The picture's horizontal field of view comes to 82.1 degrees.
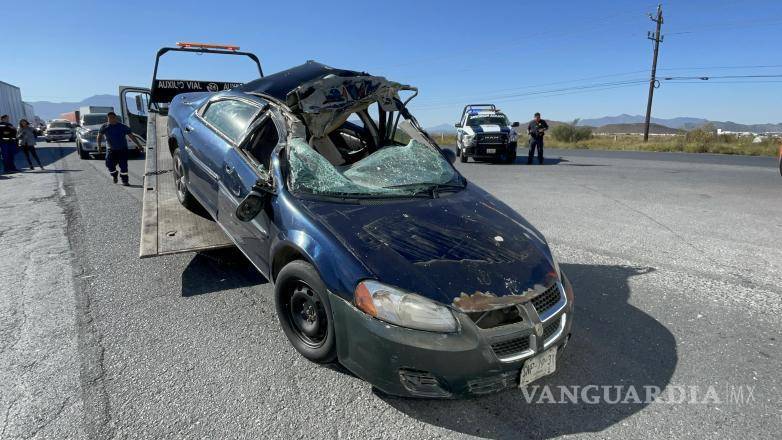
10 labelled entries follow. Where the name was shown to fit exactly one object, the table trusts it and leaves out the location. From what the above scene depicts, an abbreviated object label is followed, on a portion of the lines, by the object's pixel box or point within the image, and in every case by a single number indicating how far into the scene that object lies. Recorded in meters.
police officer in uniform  14.60
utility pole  32.36
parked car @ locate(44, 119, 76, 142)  31.53
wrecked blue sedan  2.21
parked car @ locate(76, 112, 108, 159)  15.41
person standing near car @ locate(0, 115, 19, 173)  12.89
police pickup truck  15.14
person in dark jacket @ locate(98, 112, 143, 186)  9.30
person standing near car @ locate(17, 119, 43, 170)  13.18
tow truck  3.96
